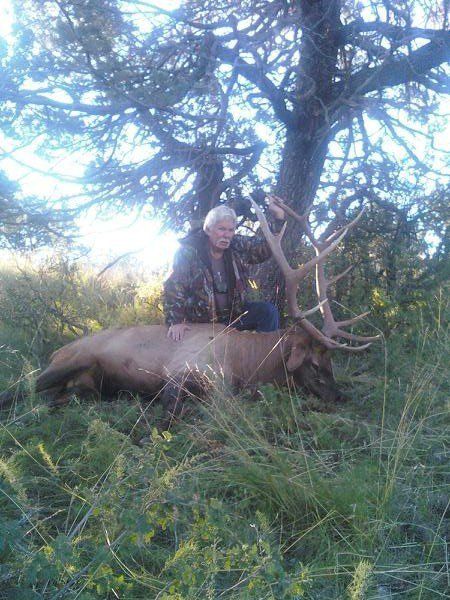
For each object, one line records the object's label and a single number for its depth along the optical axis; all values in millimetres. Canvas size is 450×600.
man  5801
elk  5250
